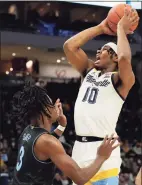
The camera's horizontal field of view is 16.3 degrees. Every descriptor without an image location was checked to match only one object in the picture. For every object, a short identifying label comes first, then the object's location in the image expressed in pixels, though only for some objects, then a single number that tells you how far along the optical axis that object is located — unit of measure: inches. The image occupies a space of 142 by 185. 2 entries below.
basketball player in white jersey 165.5
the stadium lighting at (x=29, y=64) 763.4
